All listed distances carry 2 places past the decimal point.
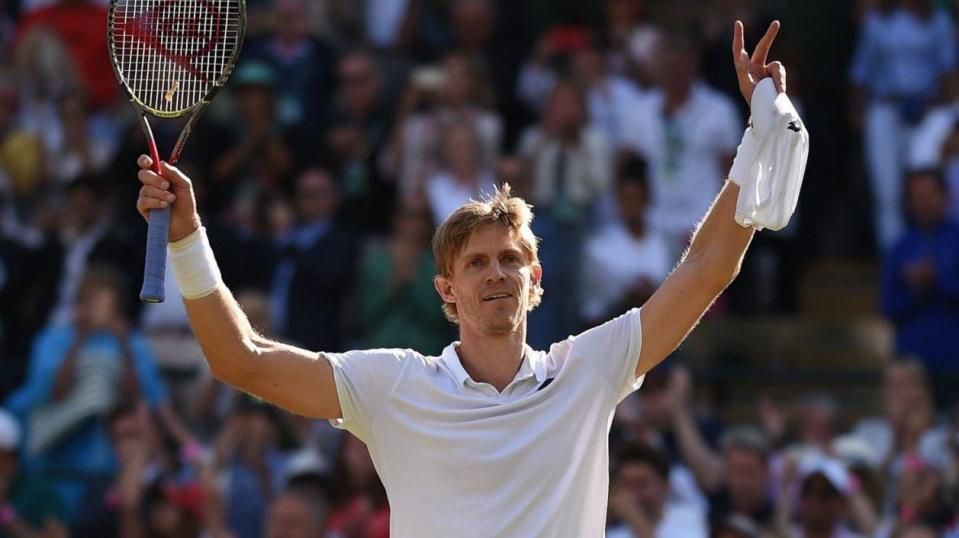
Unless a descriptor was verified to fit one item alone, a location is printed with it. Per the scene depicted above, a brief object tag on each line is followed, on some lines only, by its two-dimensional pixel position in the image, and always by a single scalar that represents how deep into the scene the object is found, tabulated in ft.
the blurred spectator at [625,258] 37.50
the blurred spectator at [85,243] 38.86
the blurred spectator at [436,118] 40.01
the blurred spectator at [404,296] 37.19
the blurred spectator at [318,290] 38.22
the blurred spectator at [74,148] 41.88
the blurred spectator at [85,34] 44.45
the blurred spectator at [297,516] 31.89
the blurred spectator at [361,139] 41.14
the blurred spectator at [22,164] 41.42
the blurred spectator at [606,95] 41.24
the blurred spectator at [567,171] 37.83
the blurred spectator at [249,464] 34.17
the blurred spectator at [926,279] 37.22
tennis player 17.49
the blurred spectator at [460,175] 38.52
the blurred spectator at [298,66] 43.57
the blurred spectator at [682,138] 40.40
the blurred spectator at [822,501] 31.09
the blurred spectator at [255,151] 41.47
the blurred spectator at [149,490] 33.40
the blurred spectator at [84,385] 35.94
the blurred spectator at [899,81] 43.01
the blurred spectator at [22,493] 34.68
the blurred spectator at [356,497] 32.65
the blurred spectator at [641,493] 30.71
